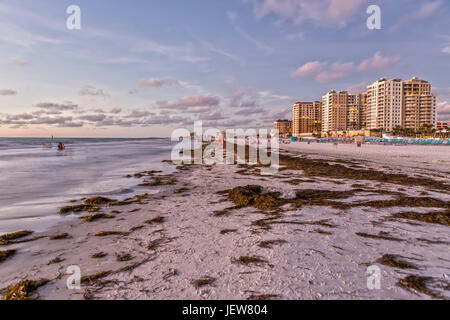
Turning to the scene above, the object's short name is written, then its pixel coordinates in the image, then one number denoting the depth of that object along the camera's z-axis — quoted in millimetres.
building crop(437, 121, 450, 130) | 167600
